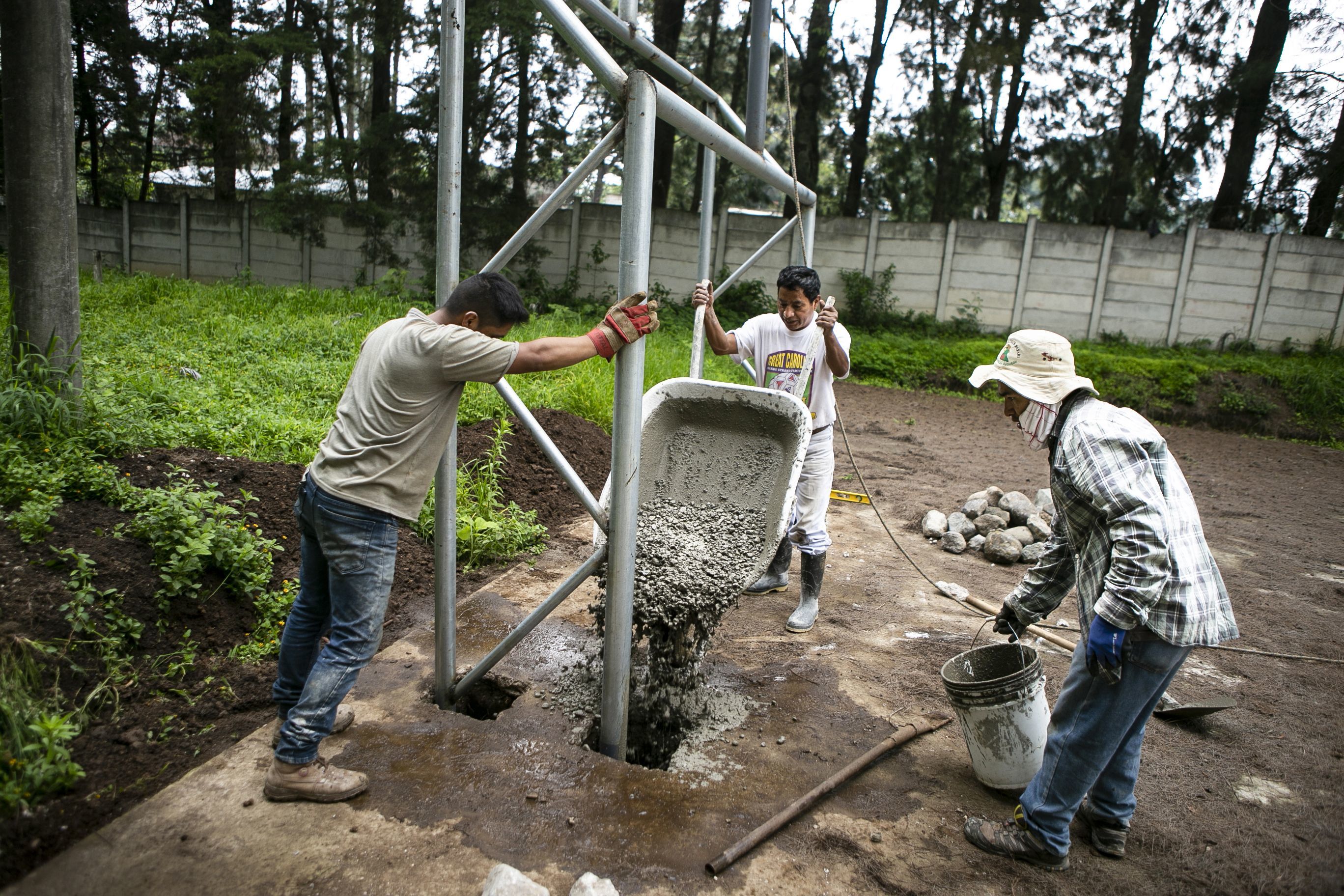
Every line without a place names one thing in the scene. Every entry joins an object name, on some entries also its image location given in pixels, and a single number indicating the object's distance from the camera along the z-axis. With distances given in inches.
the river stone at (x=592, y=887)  78.4
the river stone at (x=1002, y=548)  198.4
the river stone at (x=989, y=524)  210.1
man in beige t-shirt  89.9
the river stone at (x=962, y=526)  211.8
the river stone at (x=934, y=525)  215.5
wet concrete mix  118.5
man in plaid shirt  84.0
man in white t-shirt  154.6
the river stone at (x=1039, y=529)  208.4
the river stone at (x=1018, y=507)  215.8
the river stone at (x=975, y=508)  219.3
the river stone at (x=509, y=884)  76.1
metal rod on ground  87.7
